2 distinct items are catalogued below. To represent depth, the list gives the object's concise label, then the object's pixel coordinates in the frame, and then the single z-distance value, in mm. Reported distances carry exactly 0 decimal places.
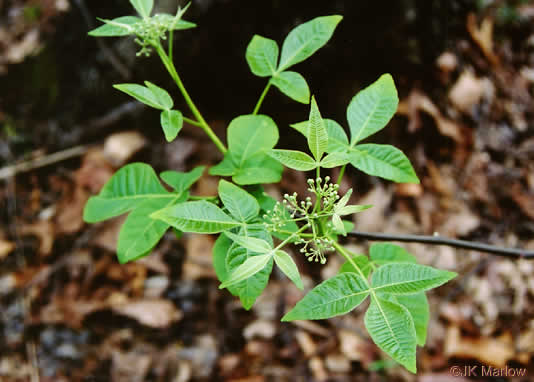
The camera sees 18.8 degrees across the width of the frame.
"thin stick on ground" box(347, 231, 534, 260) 974
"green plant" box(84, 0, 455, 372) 877
